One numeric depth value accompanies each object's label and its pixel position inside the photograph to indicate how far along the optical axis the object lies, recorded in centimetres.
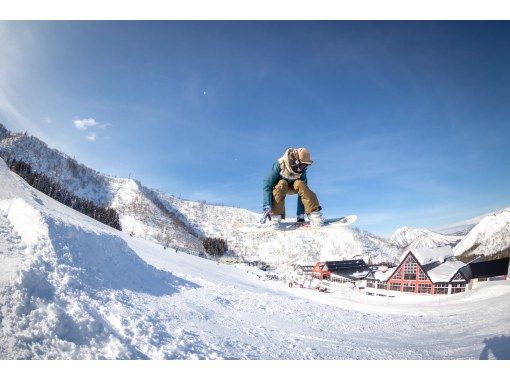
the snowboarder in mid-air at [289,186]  583
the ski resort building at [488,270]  2310
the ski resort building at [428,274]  2331
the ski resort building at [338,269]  3784
